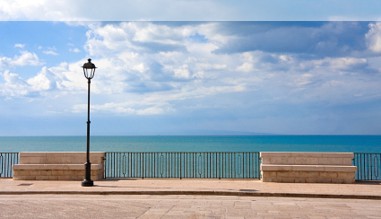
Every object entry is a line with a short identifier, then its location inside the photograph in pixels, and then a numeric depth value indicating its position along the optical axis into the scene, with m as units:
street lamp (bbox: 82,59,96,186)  16.65
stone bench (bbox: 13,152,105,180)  17.94
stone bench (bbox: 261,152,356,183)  17.00
